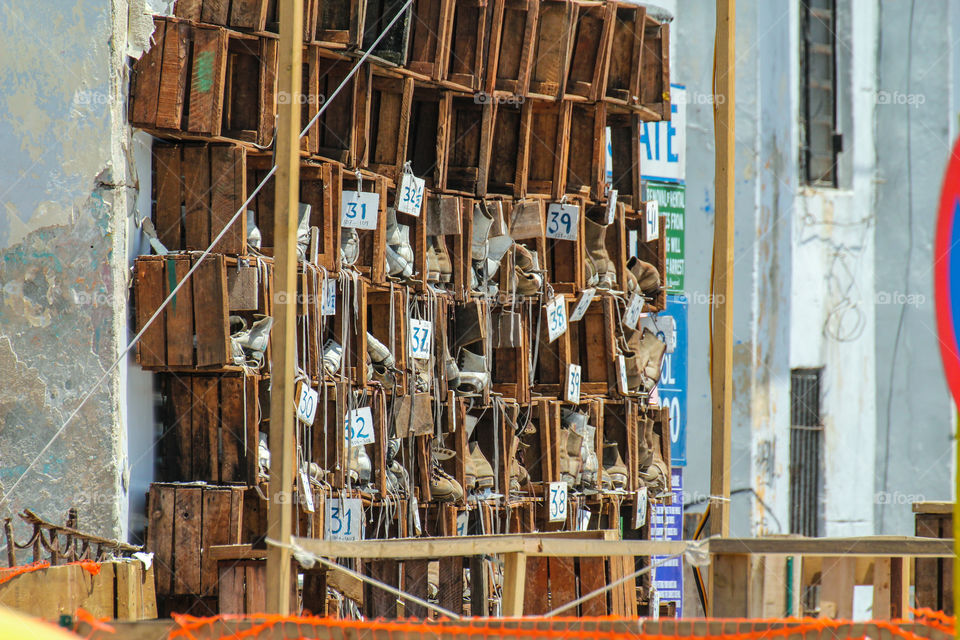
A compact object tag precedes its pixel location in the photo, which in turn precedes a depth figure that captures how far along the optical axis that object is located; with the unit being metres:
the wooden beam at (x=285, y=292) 9.46
